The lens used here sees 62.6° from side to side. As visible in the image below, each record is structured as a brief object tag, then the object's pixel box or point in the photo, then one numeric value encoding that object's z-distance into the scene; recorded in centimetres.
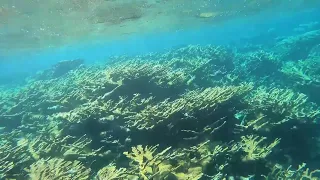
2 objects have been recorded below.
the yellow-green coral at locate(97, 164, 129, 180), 419
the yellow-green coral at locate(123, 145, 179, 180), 419
